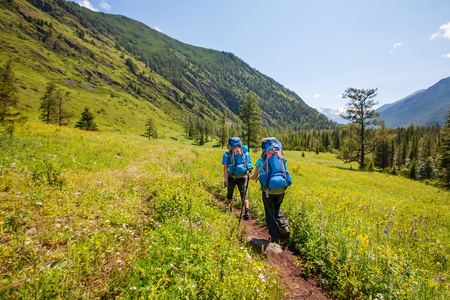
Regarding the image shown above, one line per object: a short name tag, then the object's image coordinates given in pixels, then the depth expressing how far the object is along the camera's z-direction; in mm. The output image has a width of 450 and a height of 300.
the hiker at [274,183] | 5059
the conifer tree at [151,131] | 94012
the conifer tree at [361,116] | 30406
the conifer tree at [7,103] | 12633
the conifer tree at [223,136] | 98800
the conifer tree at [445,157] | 29223
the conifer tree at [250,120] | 37150
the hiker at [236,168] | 6613
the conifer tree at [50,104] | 48719
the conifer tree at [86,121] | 41750
